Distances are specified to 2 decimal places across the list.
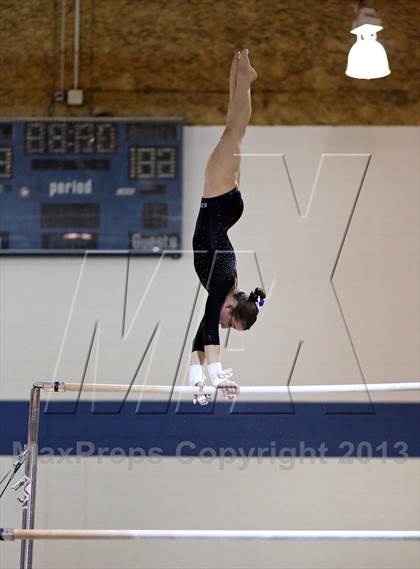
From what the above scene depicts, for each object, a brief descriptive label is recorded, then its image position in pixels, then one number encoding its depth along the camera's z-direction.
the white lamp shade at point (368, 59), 11.60
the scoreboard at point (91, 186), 13.37
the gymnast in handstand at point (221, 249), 9.30
